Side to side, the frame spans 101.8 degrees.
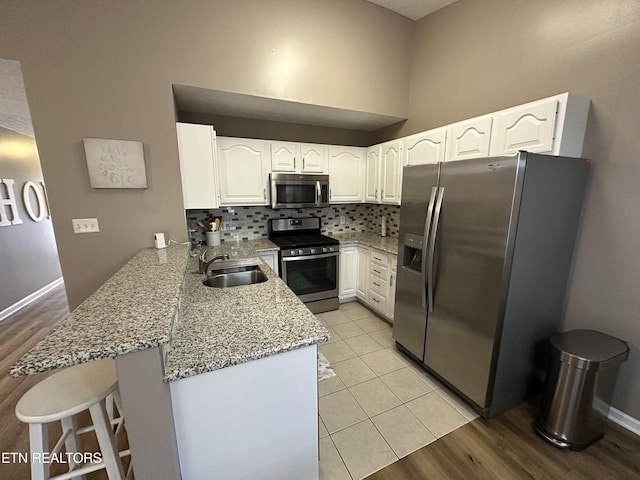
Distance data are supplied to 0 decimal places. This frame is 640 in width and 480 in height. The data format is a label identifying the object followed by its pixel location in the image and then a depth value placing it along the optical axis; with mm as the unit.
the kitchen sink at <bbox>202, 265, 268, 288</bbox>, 2047
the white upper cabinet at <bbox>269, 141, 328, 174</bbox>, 3002
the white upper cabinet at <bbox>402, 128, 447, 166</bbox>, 2355
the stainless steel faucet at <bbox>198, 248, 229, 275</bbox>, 1907
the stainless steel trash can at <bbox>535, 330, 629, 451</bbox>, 1508
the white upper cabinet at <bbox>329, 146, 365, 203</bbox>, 3316
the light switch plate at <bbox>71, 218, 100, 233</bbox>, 2061
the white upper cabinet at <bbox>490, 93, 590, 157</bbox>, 1630
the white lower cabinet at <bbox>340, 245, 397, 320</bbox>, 2918
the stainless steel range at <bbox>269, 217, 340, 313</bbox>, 2998
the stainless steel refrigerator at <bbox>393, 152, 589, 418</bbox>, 1547
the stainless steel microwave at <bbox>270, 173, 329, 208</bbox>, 2982
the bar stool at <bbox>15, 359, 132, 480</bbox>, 933
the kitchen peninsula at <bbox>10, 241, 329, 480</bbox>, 792
